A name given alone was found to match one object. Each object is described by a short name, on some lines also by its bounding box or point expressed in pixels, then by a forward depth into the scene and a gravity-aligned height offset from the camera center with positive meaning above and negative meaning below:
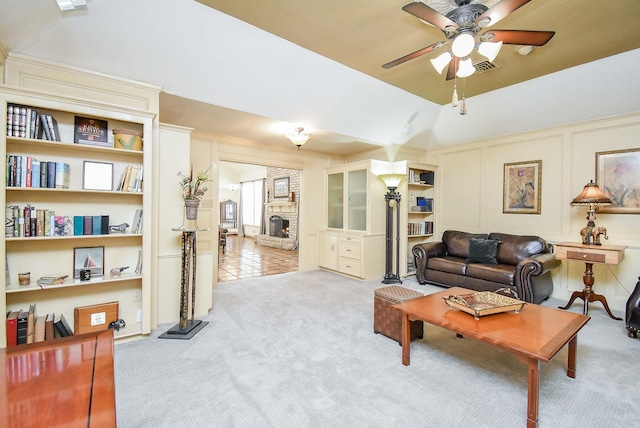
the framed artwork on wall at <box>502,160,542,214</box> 4.54 +0.44
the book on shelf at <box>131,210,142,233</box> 2.80 -0.13
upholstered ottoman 2.73 -0.98
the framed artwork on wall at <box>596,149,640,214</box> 3.69 +0.48
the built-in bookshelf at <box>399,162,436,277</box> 5.27 +0.06
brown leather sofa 3.70 -0.73
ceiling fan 1.92 +1.36
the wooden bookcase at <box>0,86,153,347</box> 2.36 -0.06
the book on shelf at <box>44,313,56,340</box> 2.35 -0.99
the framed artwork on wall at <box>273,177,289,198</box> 9.34 +0.81
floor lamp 4.99 -0.23
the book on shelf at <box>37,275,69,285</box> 2.41 -0.60
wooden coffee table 1.67 -0.80
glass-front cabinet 5.20 -0.22
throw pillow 4.35 -0.57
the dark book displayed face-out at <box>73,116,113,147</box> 2.60 +0.71
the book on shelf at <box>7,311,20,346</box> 2.22 -0.94
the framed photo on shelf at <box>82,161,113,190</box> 2.65 +0.32
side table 3.25 -0.49
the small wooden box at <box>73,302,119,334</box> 2.58 -0.98
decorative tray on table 2.19 -0.72
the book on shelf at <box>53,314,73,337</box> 2.37 -0.99
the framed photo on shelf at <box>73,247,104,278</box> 2.68 -0.48
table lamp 3.51 +0.15
